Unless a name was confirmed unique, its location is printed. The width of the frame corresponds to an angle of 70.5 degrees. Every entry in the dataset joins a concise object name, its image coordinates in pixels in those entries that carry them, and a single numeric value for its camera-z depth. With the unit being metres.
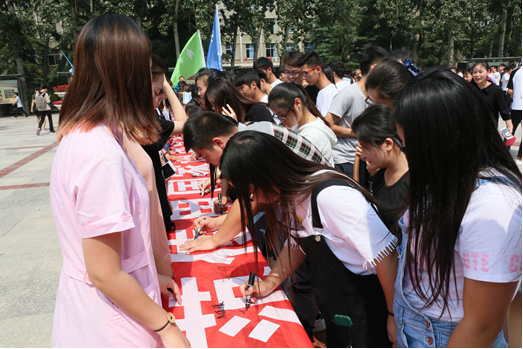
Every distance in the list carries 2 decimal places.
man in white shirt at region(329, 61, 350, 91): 5.18
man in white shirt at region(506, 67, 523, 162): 5.44
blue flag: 6.25
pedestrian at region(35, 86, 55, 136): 11.26
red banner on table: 1.19
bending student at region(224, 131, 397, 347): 1.15
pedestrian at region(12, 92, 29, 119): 17.83
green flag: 6.05
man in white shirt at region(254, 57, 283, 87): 5.03
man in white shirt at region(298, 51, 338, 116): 3.63
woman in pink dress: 0.81
